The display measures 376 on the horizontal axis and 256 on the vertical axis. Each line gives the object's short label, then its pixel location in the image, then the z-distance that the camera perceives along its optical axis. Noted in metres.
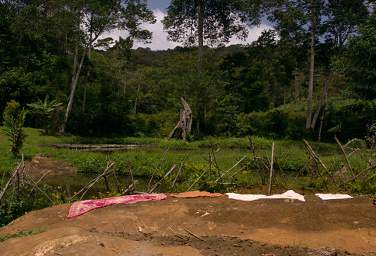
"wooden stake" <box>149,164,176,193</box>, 9.99
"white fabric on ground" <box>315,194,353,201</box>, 8.40
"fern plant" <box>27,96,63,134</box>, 25.54
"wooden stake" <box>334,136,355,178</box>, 10.36
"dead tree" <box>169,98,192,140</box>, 26.73
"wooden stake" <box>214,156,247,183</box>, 10.66
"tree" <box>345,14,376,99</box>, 21.45
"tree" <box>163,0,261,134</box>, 31.94
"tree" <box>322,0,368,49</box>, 25.39
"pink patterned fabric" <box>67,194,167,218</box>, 8.32
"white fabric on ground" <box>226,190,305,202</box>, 8.40
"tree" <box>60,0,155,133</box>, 25.07
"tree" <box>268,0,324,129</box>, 25.88
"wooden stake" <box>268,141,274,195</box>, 9.62
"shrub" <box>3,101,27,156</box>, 17.23
